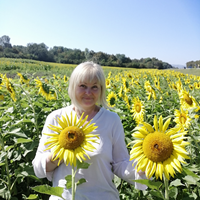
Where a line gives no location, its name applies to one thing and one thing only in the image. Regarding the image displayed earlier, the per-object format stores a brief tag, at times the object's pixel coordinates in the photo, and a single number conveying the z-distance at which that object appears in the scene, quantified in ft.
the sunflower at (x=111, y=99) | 11.75
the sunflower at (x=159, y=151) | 3.28
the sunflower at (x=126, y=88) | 14.21
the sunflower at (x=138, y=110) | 9.22
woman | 5.13
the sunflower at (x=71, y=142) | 3.60
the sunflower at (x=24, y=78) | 12.87
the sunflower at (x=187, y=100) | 8.61
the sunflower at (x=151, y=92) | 12.48
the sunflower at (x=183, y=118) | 6.32
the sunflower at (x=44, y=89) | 9.41
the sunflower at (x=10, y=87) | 8.81
